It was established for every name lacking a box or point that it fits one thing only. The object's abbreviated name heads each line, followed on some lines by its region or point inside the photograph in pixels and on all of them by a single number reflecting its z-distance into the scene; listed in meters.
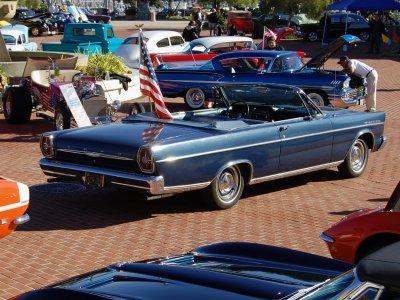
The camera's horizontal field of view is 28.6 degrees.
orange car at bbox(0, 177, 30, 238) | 6.58
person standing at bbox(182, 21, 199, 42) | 34.78
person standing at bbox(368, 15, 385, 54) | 35.84
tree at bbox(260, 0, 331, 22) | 45.47
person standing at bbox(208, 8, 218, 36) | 46.69
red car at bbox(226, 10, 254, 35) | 46.16
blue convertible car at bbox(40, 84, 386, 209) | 8.40
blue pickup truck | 26.47
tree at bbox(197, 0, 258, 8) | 57.33
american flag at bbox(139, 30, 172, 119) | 10.59
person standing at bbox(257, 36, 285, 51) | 21.44
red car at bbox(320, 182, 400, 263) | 6.11
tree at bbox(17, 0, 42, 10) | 62.94
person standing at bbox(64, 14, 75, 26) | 42.89
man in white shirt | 16.58
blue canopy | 31.42
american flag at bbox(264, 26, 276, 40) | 22.80
